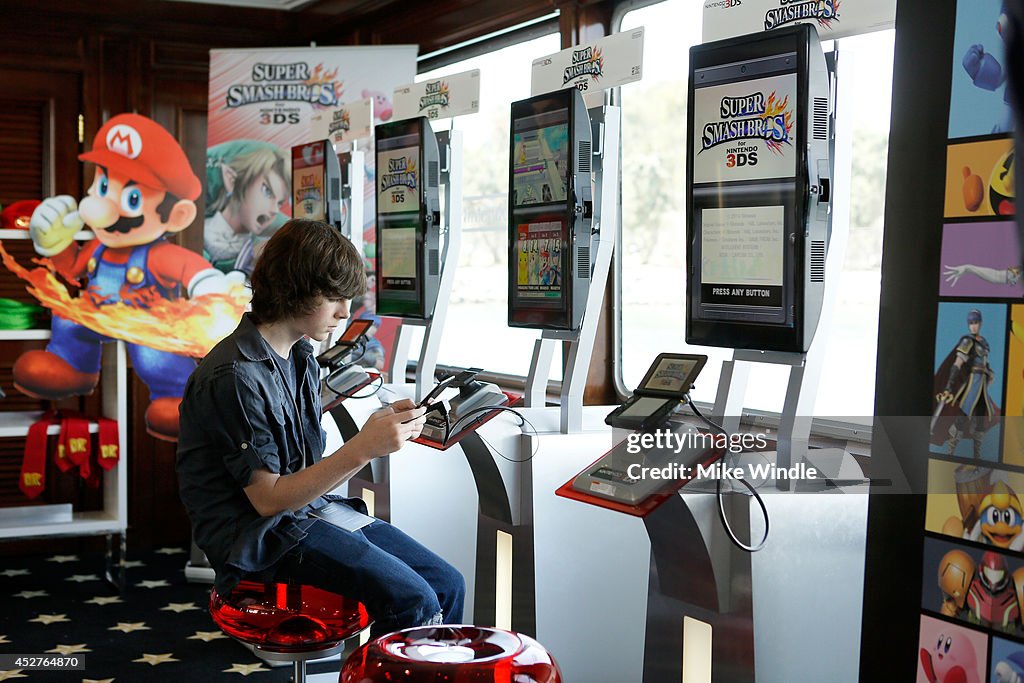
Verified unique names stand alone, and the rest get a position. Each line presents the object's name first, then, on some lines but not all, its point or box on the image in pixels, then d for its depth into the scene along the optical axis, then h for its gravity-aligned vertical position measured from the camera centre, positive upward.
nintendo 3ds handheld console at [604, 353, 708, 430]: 2.34 -0.26
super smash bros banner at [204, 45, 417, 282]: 5.36 +0.70
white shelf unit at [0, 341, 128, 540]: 4.97 -1.09
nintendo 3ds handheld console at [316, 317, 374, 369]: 3.99 -0.29
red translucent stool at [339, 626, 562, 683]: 2.02 -0.74
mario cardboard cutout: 5.05 +0.03
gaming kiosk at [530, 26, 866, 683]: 2.29 -0.31
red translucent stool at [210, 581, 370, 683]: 2.52 -0.83
